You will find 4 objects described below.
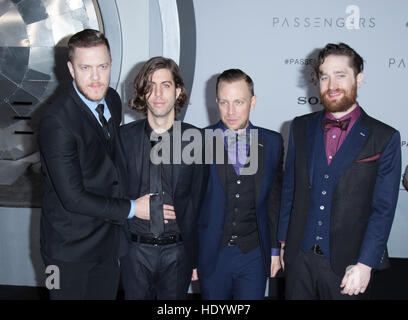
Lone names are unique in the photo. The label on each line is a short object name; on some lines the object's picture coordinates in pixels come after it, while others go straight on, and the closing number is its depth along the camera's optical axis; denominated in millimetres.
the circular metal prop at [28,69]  3336
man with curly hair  2061
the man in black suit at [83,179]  1914
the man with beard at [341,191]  1887
